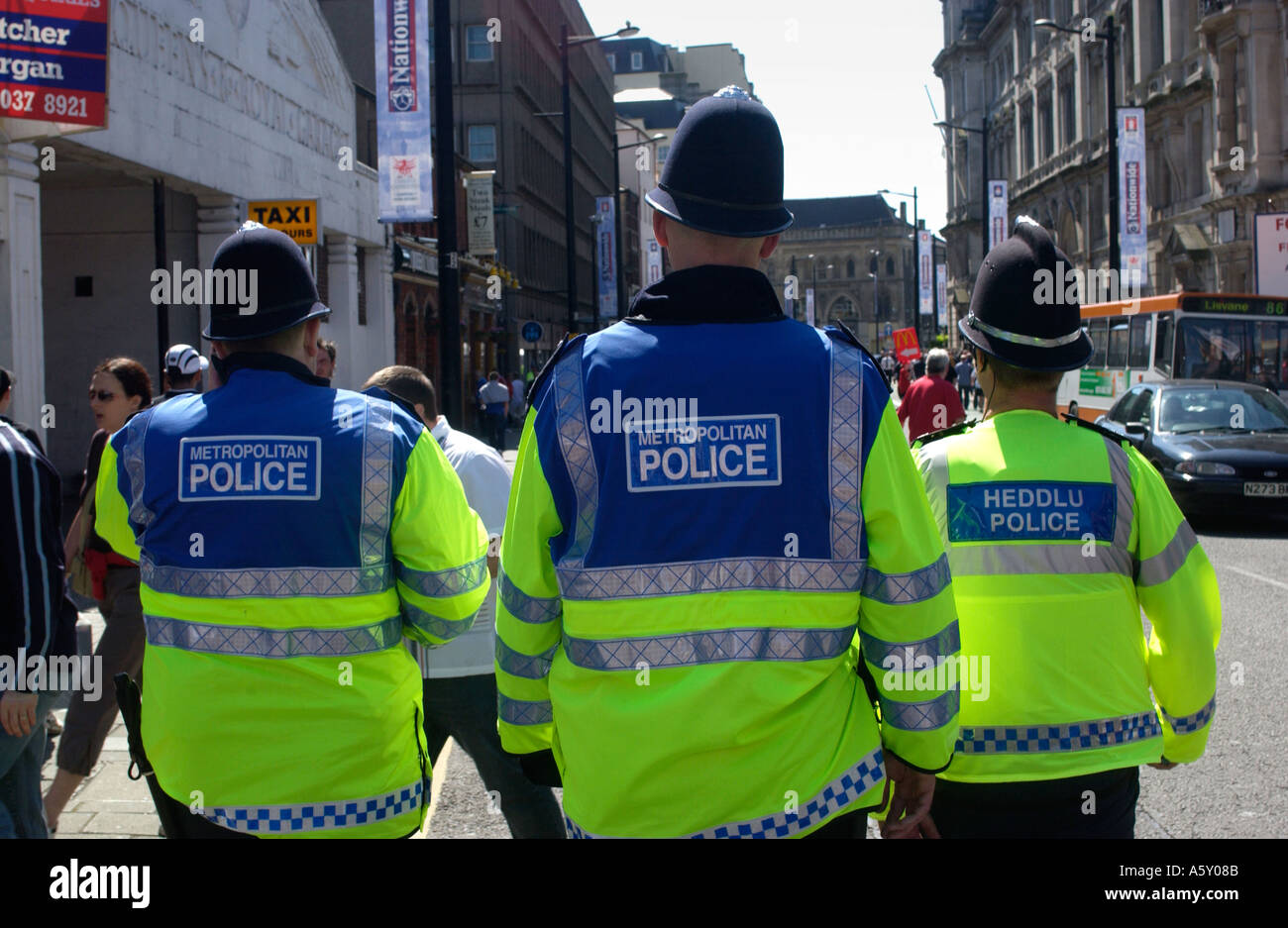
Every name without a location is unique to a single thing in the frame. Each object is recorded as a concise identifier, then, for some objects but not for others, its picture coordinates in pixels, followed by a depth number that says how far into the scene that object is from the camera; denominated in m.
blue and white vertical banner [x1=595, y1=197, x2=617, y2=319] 52.38
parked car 13.75
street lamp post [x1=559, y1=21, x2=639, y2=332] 29.35
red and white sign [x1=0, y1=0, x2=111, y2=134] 11.12
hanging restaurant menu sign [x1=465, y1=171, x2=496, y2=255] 37.91
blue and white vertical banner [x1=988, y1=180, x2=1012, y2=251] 42.78
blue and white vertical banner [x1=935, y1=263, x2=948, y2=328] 89.04
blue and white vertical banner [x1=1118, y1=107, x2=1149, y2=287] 29.09
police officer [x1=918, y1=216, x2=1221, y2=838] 2.71
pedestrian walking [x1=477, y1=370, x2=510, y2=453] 30.38
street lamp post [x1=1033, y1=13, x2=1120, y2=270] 26.95
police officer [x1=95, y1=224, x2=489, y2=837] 2.73
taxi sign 13.52
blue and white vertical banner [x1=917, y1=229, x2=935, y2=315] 57.84
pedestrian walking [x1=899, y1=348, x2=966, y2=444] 12.50
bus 21.12
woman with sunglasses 5.10
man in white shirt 4.21
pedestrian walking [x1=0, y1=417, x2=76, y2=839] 3.58
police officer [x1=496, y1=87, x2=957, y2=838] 2.20
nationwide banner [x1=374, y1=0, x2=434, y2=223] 14.36
